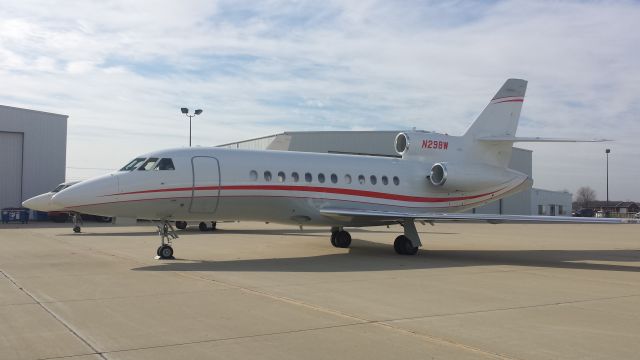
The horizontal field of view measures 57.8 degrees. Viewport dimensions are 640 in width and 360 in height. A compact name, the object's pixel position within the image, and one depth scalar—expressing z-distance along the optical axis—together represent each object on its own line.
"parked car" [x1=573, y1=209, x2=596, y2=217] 88.19
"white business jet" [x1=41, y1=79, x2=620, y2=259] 15.45
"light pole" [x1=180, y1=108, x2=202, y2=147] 41.97
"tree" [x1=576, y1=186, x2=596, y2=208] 180.75
